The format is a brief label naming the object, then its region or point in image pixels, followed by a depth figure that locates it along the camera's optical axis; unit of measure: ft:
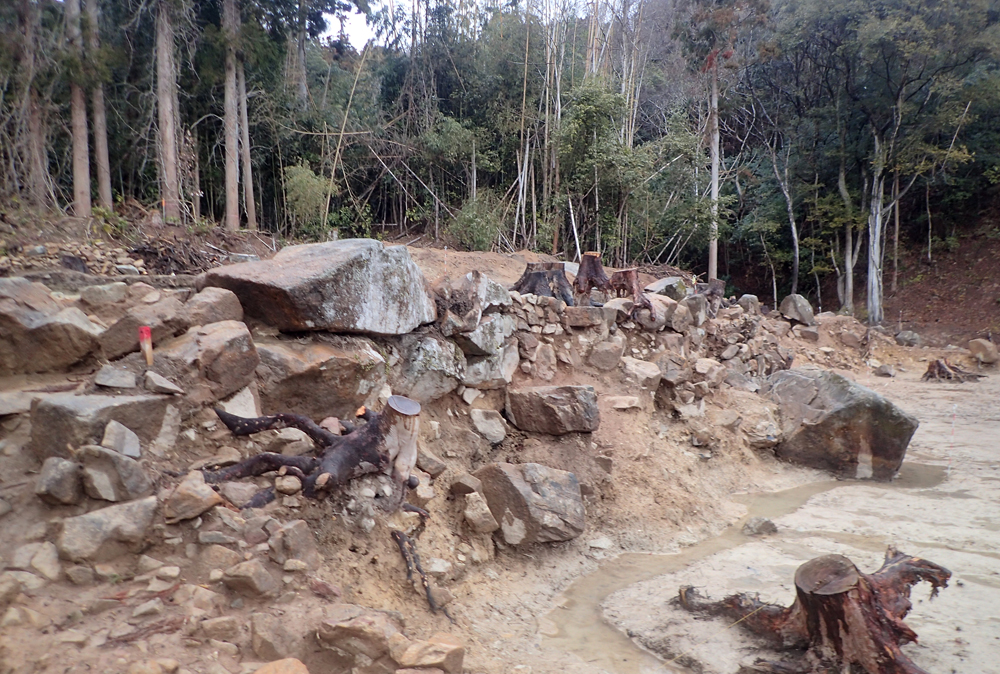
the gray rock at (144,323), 10.84
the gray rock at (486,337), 15.84
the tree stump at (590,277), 22.02
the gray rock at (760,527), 15.17
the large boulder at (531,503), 13.06
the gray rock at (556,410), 15.87
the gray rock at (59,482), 8.60
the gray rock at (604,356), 19.22
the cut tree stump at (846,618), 9.23
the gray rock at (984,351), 35.27
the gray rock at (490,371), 16.02
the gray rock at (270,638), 7.93
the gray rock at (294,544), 9.27
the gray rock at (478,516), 12.72
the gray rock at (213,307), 11.65
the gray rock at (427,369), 14.56
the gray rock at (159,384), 10.25
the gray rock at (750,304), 34.01
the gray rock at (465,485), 13.15
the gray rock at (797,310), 37.19
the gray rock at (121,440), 9.17
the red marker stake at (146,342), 10.61
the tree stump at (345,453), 10.34
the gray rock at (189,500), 8.95
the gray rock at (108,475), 8.77
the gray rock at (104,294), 11.87
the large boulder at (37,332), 10.34
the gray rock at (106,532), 8.21
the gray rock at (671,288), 25.62
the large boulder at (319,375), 11.89
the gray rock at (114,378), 10.16
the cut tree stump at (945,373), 32.81
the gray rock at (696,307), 23.50
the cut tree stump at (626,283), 21.79
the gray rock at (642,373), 19.12
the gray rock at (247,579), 8.55
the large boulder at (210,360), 10.74
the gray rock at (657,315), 20.99
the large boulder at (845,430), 19.15
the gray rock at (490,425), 15.57
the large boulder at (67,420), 9.04
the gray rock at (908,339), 41.55
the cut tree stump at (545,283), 20.29
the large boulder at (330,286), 12.26
